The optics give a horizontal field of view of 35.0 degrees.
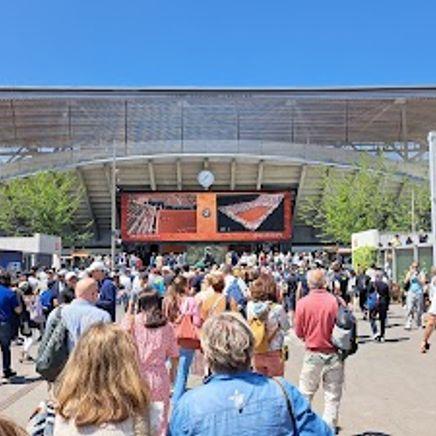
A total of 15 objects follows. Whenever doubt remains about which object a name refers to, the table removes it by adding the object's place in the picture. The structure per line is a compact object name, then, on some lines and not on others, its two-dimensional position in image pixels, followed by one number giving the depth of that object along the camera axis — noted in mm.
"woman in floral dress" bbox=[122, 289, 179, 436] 6137
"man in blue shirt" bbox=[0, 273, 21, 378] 10516
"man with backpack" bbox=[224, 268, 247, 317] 12091
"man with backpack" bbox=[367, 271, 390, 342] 15305
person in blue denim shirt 2709
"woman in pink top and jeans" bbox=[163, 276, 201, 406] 7902
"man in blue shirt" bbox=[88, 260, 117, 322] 10620
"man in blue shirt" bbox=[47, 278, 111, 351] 5617
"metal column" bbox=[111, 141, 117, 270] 40722
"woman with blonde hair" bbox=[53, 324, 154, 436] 2668
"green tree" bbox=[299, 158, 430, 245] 49844
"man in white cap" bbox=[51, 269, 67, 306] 13520
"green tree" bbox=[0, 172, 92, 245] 52062
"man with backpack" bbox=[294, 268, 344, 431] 6457
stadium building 58844
